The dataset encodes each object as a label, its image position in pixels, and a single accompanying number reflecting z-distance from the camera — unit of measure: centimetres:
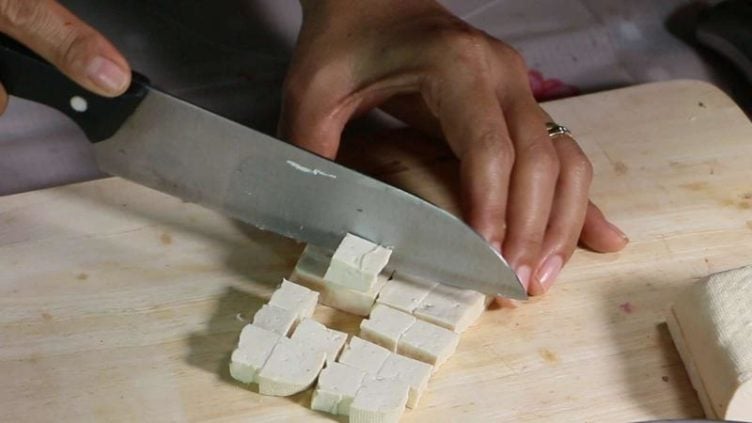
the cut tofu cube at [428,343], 71
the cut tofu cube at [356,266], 72
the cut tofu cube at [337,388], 69
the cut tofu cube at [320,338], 71
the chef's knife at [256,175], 72
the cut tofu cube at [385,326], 71
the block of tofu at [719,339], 69
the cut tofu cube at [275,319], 71
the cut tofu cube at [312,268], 73
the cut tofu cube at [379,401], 69
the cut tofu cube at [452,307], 72
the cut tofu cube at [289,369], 69
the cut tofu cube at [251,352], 70
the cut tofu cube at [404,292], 72
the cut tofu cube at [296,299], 72
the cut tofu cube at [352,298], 73
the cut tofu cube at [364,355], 70
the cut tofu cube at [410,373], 70
